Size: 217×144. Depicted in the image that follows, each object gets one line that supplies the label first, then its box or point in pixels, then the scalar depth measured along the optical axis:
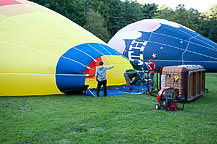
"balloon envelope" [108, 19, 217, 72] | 11.47
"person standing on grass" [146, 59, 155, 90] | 8.42
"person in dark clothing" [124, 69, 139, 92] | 7.88
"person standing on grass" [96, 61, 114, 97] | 6.90
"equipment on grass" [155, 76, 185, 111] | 5.16
